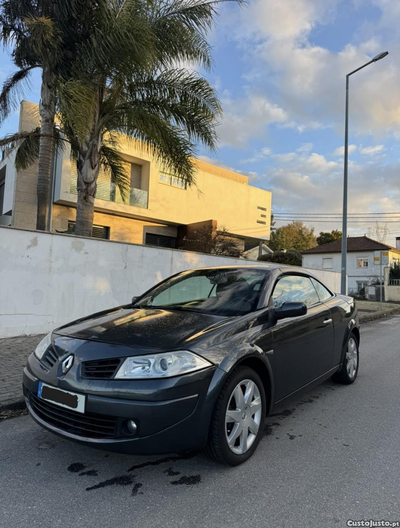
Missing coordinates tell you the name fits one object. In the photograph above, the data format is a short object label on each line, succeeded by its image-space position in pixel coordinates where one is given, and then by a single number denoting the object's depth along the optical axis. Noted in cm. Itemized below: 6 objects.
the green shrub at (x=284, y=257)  2620
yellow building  1673
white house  3756
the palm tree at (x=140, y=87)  765
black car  244
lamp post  1430
